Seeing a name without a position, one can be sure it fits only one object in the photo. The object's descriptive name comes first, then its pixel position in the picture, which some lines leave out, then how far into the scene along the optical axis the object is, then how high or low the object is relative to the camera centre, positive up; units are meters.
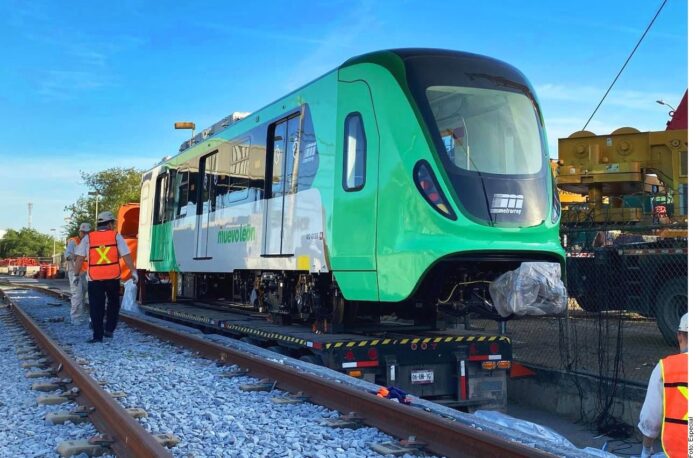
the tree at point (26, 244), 112.00 +3.82
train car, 6.30 +0.90
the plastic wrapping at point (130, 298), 15.09 -0.63
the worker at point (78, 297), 11.90 -0.50
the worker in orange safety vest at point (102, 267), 9.23 +0.04
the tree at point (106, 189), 50.12 +6.07
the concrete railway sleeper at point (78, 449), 4.24 -1.15
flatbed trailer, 6.68 -0.83
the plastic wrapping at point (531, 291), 6.29 -0.07
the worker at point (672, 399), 3.19 -0.55
